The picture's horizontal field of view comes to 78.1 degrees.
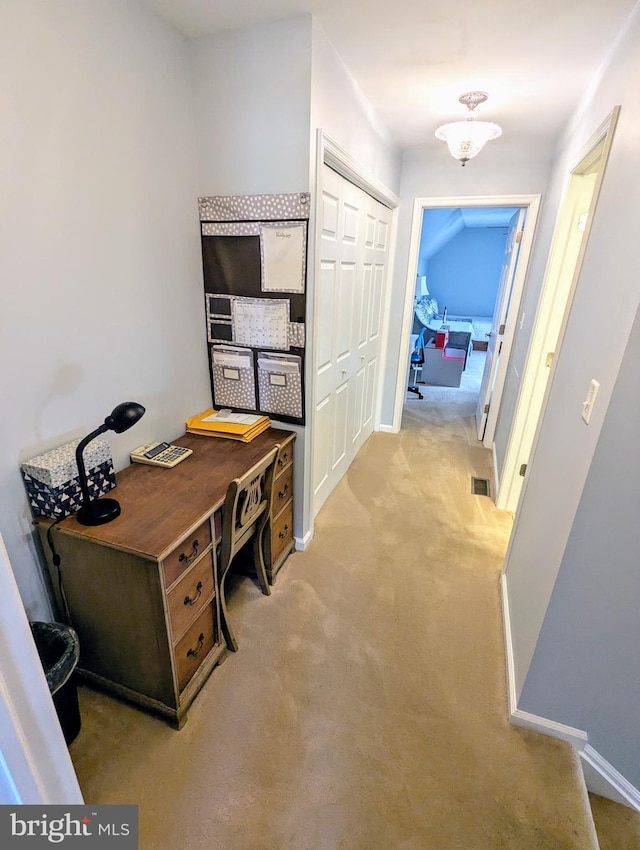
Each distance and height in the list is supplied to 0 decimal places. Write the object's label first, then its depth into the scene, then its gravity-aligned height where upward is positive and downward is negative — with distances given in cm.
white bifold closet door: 209 -24
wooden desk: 120 -95
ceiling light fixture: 204 +75
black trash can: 122 -115
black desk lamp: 120 -53
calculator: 163 -72
